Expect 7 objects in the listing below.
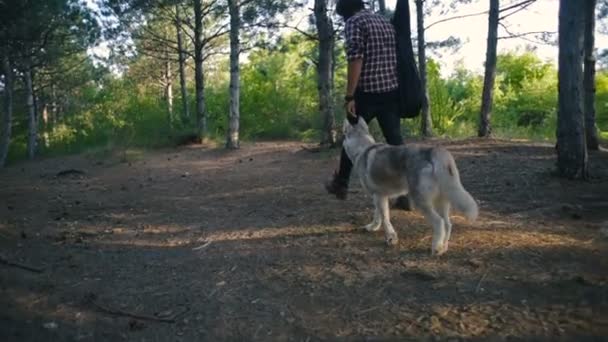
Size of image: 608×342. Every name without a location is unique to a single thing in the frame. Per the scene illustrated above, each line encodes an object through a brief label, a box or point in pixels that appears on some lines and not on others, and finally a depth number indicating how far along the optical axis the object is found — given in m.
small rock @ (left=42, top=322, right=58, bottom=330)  2.91
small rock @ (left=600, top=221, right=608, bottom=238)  3.94
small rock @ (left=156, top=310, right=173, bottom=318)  3.05
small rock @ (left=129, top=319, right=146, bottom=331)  2.88
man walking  4.43
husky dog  3.66
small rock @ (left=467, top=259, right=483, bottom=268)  3.45
